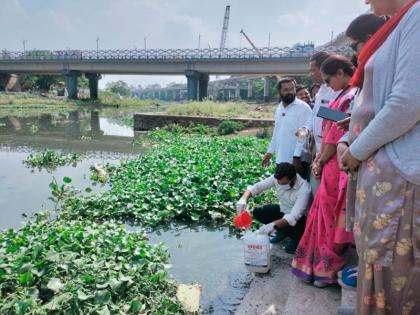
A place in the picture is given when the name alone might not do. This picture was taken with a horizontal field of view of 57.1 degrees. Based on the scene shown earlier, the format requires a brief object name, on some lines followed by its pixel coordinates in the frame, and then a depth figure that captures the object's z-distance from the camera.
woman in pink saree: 2.42
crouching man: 3.20
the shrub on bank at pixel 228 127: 13.71
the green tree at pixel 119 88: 78.38
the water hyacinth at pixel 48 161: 8.62
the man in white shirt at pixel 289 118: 3.86
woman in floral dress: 1.32
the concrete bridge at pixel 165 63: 30.98
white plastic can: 3.00
